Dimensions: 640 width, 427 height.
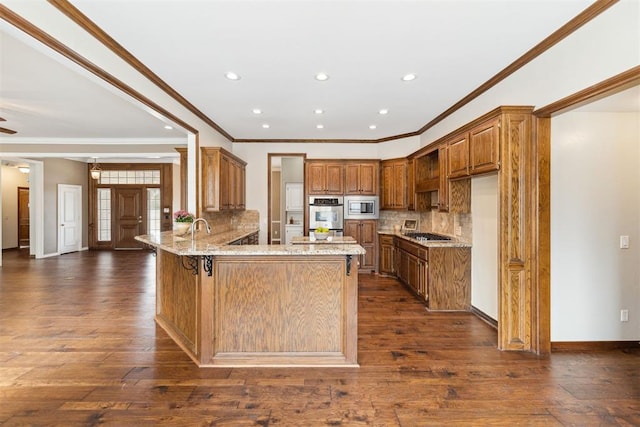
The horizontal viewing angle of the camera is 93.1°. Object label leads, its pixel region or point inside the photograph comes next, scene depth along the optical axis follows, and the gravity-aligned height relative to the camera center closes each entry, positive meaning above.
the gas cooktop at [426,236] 4.62 -0.38
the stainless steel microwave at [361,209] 6.27 +0.09
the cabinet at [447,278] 4.14 -0.89
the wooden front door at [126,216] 9.90 -0.08
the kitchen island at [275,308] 2.70 -0.85
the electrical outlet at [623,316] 2.97 -1.02
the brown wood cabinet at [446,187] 4.27 +0.38
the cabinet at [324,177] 6.32 +0.76
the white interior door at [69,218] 8.77 -0.13
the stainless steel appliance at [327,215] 6.24 -0.04
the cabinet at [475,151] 3.05 +0.71
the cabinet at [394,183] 5.89 +0.59
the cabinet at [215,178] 4.76 +0.56
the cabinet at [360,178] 6.30 +0.73
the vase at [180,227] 3.98 -0.18
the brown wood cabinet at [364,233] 6.29 -0.41
